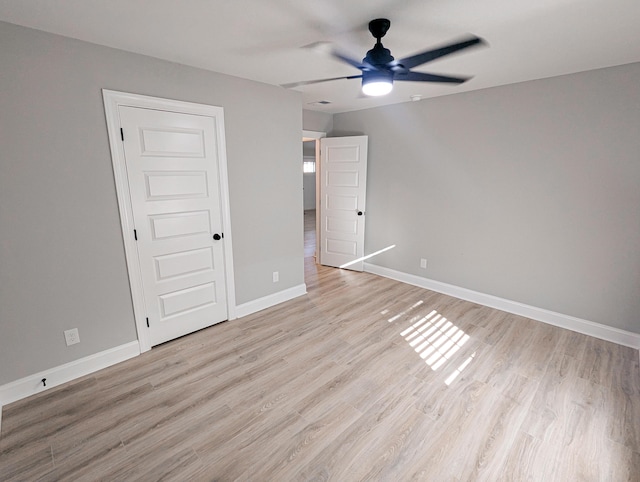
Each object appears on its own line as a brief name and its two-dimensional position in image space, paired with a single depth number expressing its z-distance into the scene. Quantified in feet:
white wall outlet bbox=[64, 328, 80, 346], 7.61
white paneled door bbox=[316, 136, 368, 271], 15.14
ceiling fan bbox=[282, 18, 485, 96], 5.91
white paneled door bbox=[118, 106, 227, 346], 8.25
